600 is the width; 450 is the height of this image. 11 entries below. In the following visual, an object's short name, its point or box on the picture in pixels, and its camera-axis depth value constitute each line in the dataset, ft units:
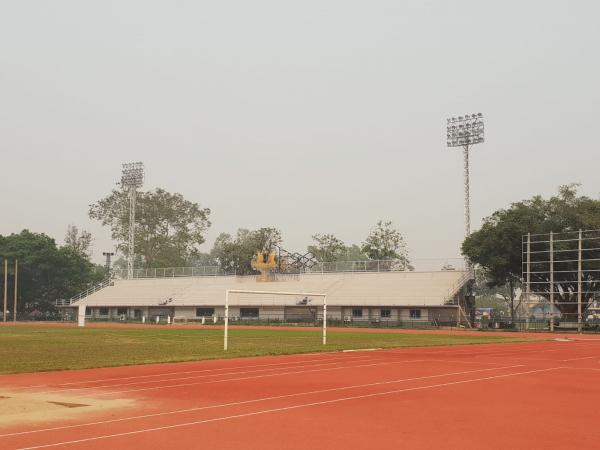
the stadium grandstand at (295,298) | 255.09
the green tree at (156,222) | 442.50
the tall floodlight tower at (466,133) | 284.00
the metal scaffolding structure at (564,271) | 213.66
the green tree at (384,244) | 356.38
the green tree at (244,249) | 373.20
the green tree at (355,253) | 537.28
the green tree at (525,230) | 229.04
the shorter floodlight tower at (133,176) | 380.17
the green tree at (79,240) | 495.82
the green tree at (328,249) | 400.24
